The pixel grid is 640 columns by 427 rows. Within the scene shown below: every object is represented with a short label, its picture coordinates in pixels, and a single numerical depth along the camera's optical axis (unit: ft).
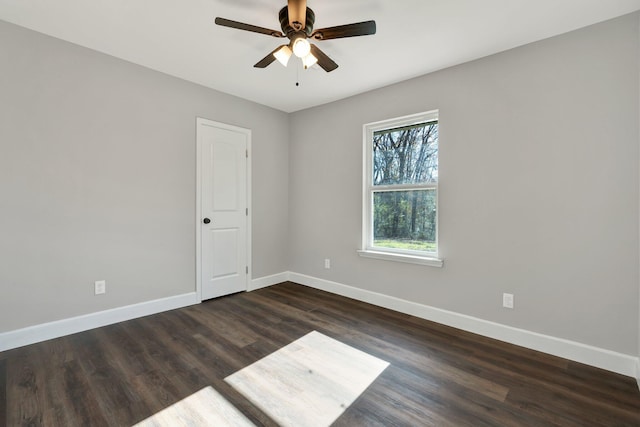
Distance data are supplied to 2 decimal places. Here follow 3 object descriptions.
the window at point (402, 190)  10.10
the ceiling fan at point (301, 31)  5.96
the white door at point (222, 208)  11.43
